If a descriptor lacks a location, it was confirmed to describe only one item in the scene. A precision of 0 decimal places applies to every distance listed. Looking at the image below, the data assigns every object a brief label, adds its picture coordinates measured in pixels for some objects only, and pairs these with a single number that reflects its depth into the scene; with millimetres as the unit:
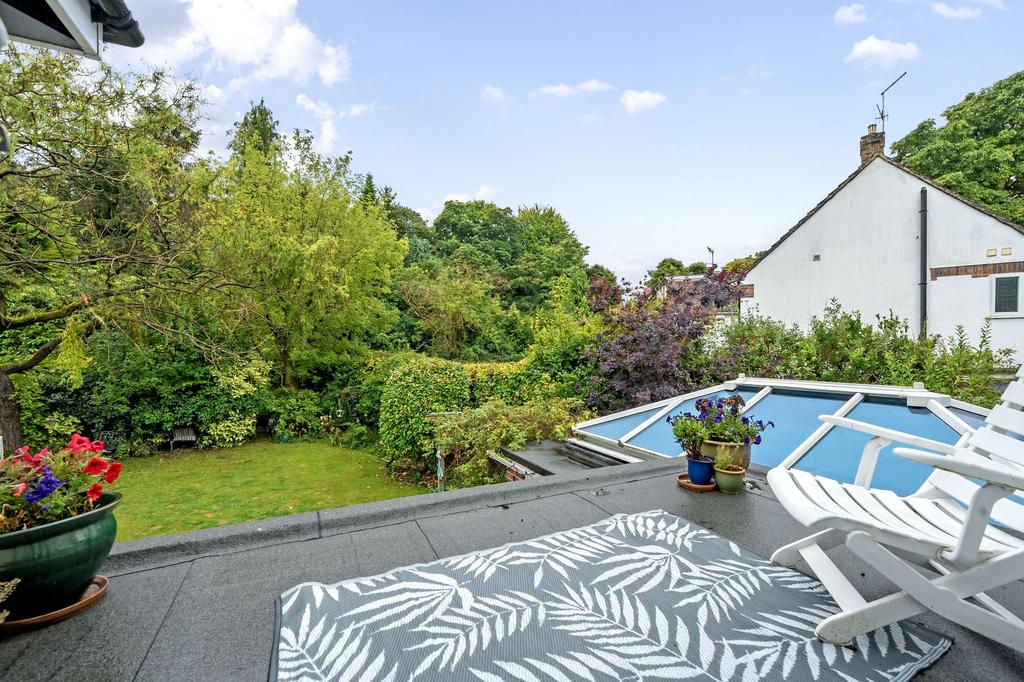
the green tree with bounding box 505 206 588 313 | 17812
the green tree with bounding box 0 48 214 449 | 4414
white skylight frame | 3266
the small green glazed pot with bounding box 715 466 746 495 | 3042
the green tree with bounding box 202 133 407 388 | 8539
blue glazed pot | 3131
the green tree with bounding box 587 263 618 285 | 21822
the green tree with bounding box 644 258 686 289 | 34116
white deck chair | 1378
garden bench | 8588
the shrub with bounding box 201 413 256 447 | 8719
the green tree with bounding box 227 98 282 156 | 16844
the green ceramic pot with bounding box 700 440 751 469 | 3080
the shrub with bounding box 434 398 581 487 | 5617
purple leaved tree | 6309
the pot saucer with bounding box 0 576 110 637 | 1623
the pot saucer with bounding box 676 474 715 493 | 3125
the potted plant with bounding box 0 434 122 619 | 1605
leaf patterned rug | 1459
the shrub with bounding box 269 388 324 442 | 9305
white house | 9242
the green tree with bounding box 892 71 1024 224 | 14500
